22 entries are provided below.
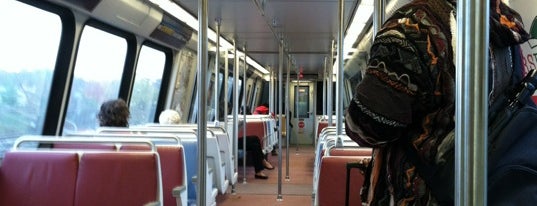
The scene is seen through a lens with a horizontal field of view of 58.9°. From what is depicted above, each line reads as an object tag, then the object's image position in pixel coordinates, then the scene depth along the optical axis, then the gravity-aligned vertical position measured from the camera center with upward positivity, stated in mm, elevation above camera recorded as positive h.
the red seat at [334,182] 2727 -411
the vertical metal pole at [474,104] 806 +14
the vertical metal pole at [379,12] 2201 +464
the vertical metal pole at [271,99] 10384 +262
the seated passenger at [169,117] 5723 -101
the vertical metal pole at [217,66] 5605 +541
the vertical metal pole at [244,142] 6876 -479
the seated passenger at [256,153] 7900 -737
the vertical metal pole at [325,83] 10227 +626
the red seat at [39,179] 2660 -404
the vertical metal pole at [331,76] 5926 +537
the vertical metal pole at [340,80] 3357 +227
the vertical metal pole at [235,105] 6533 +62
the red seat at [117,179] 2666 -400
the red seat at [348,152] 3062 -266
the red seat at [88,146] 3371 -279
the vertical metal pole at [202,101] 1696 +30
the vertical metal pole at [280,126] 5910 -227
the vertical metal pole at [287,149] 7312 -589
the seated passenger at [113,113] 4270 -45
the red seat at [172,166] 3271 -396
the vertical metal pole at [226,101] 6684 +124
